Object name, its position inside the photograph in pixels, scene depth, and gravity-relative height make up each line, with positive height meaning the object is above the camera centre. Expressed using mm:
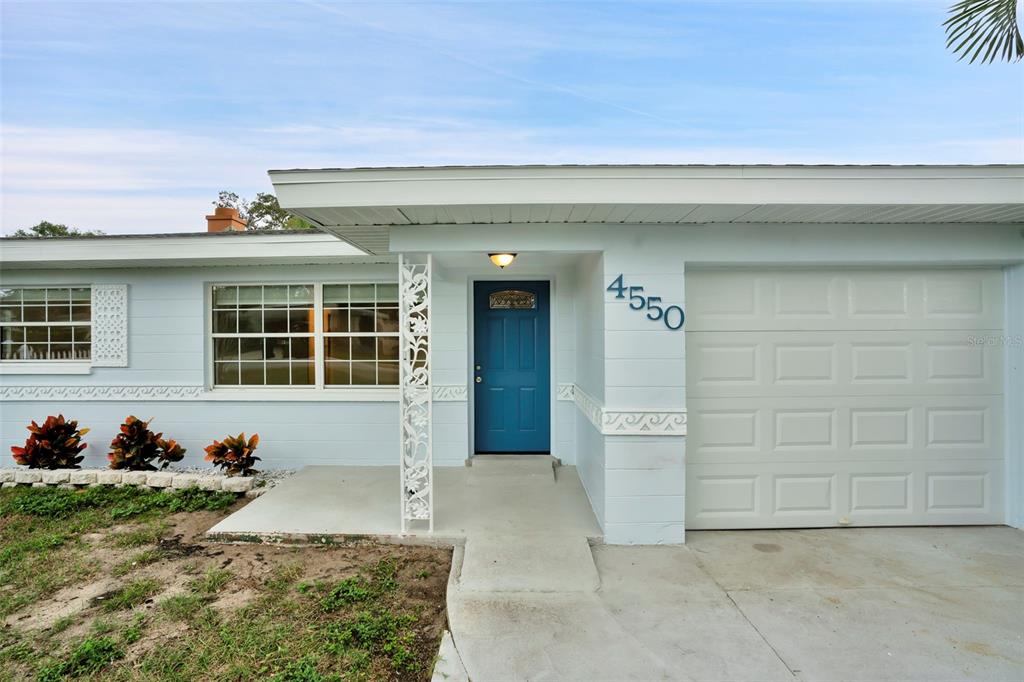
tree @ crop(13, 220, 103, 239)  20438 +5061
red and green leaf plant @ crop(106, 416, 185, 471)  5477 -1235
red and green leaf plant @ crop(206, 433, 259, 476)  5254 -1251
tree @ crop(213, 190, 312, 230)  19984 +5987
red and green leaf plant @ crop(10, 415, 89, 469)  5547 -1217
